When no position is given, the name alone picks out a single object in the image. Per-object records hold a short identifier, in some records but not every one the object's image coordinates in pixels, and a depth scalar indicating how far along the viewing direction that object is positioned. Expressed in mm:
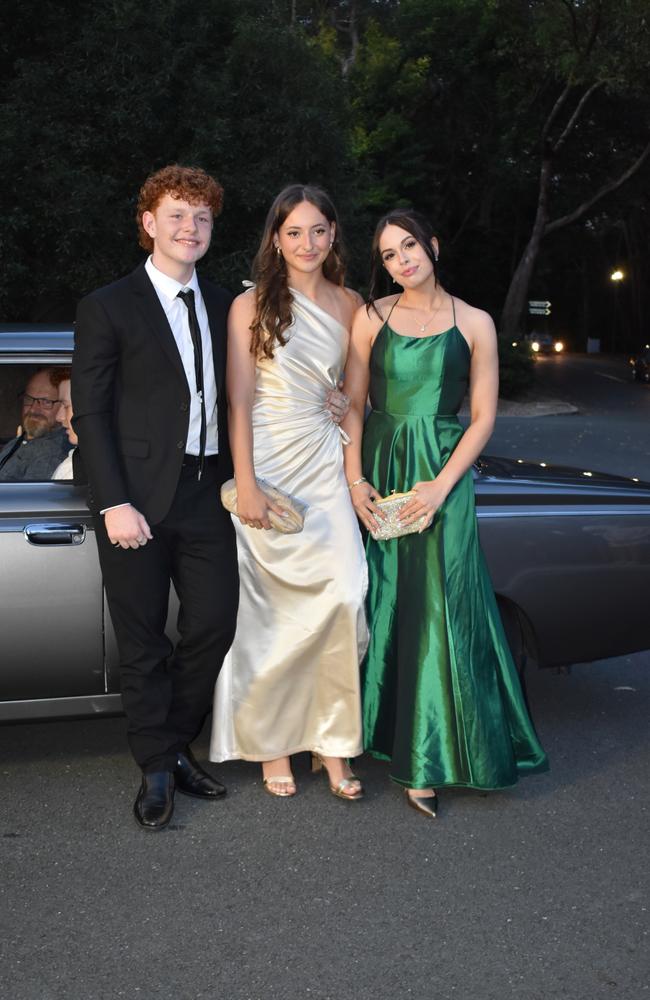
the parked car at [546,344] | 60372
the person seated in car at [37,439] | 4070
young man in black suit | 3516
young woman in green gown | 3791
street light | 70125
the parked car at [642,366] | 38406
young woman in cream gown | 3814
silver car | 3727
